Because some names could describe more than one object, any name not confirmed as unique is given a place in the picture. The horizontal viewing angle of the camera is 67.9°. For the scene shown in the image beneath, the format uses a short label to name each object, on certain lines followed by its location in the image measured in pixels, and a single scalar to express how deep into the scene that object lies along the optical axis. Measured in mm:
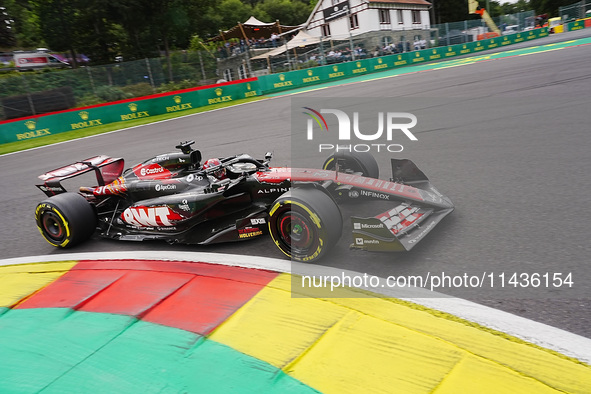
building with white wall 41688
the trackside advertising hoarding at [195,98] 16656
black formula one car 3723
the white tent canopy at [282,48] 24656
